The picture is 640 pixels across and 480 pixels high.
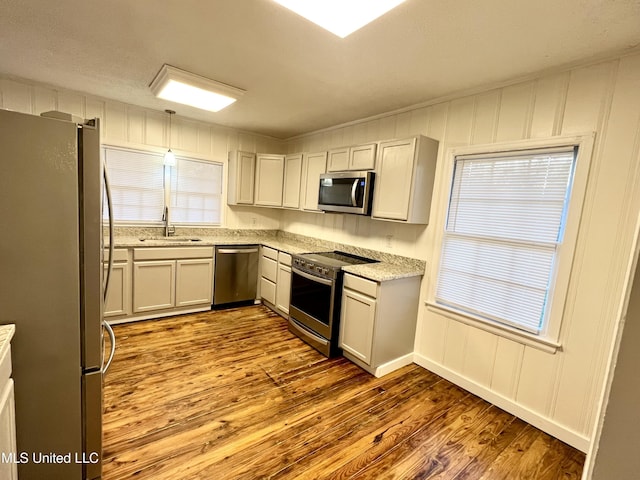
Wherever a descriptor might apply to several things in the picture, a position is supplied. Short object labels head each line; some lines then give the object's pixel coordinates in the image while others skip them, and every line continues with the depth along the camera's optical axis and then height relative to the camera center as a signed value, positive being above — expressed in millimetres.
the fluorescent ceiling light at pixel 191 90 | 2523 +959
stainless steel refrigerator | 1237 -429
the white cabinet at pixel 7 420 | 1097 -915
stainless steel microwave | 3074 +190
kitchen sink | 3796 -577
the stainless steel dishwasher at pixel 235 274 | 4023 -999
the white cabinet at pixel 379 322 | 2691 -1009
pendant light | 3848 +467
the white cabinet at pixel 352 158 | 3119 +573
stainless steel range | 2996 -943
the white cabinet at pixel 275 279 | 3843 -1000
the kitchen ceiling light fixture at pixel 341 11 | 1521 +1028
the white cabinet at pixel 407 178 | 2746 +350
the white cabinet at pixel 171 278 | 3500 -1010
